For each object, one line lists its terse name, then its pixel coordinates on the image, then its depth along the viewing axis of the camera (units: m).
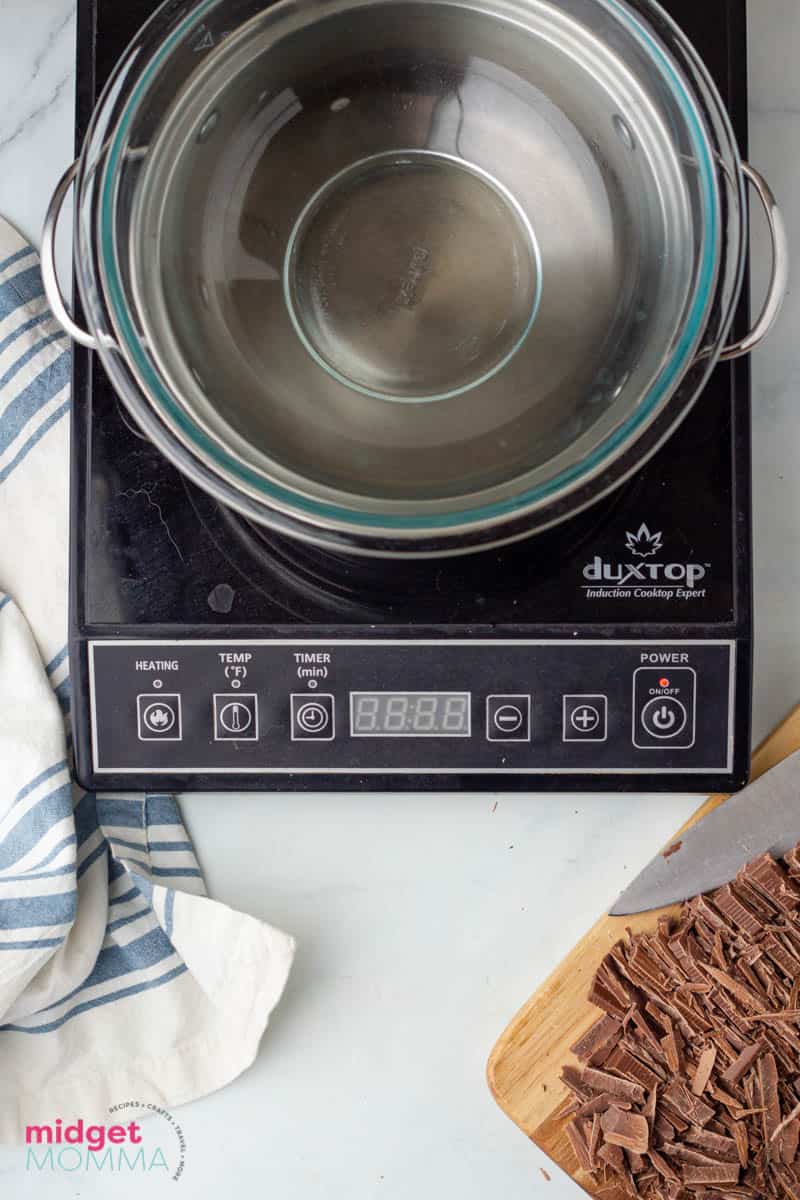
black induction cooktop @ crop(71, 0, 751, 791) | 0.58
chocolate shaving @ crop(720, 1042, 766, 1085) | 0.60
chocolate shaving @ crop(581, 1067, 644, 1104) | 0.62
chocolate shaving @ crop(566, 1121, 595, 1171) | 0.62
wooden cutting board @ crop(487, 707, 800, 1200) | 0.65
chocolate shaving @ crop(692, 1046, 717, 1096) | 0.61
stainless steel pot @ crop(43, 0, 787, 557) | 0.53
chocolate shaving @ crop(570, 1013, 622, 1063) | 0.63
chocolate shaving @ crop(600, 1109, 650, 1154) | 0.60
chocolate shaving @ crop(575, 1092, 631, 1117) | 0.62
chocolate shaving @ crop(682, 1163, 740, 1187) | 0.60
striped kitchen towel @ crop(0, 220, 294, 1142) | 0.64
